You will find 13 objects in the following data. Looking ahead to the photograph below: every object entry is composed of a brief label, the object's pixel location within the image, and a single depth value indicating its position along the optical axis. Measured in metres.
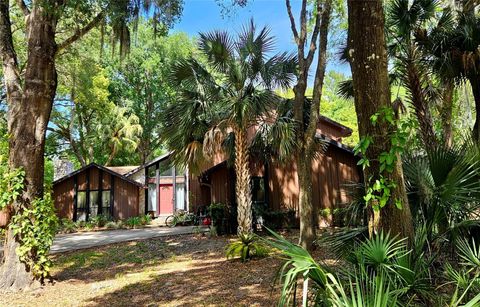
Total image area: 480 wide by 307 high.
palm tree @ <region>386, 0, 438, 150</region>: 7.53
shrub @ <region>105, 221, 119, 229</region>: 18.16
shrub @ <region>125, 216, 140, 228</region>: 18.39
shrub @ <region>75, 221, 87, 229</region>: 18.11
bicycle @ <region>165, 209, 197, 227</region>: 18.05
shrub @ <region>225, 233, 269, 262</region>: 7.74
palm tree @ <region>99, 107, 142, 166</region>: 25.42
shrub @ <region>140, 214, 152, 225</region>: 18.94
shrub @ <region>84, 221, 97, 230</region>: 18.12
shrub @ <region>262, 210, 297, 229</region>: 13.29
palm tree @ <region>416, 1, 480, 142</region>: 6.71
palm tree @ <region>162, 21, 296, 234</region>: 9.82
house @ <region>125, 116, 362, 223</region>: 13.97
